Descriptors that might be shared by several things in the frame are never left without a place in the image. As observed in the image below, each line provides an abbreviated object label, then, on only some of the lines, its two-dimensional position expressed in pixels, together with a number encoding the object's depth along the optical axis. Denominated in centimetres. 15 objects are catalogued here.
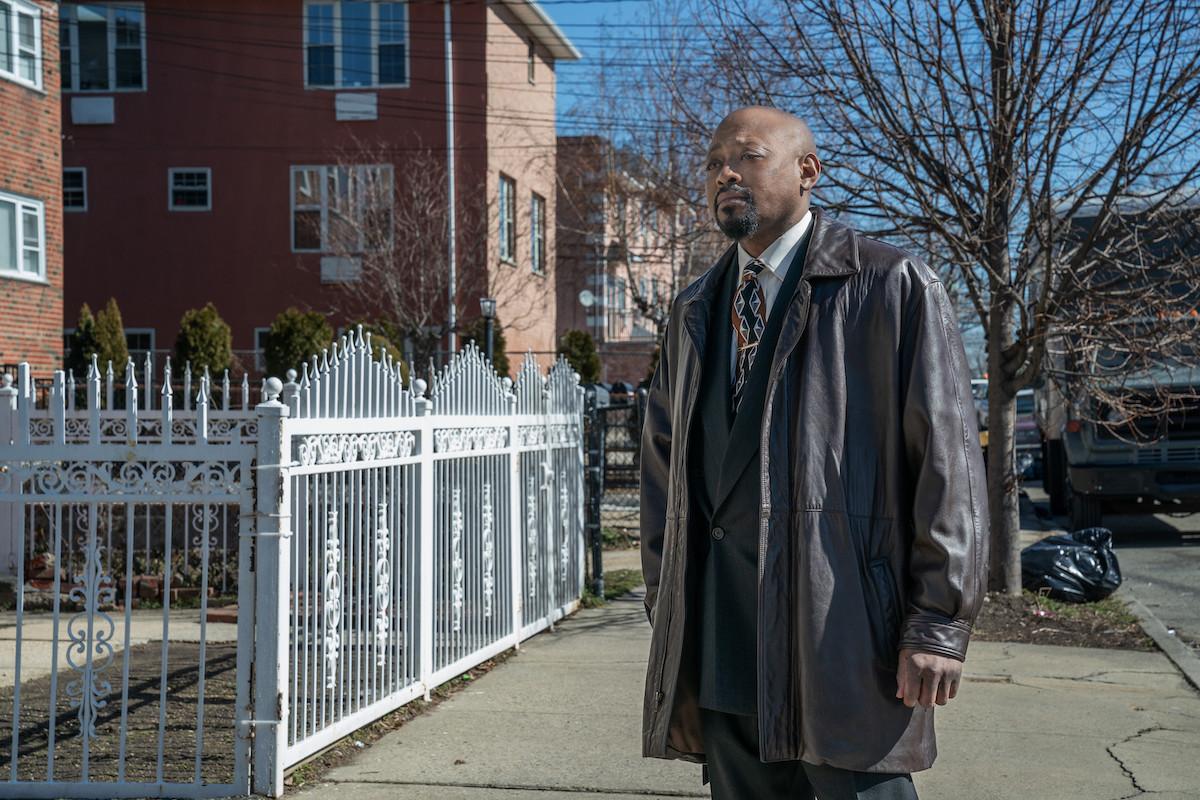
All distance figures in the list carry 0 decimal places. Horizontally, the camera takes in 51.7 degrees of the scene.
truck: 1336
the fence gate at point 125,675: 468
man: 264
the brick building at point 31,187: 1756
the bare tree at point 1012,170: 813
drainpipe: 2345
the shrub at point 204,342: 1795
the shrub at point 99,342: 1730
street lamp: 1967
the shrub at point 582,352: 2850
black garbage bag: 973
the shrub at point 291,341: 1717
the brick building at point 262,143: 2525
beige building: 2169
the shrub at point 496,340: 2302
